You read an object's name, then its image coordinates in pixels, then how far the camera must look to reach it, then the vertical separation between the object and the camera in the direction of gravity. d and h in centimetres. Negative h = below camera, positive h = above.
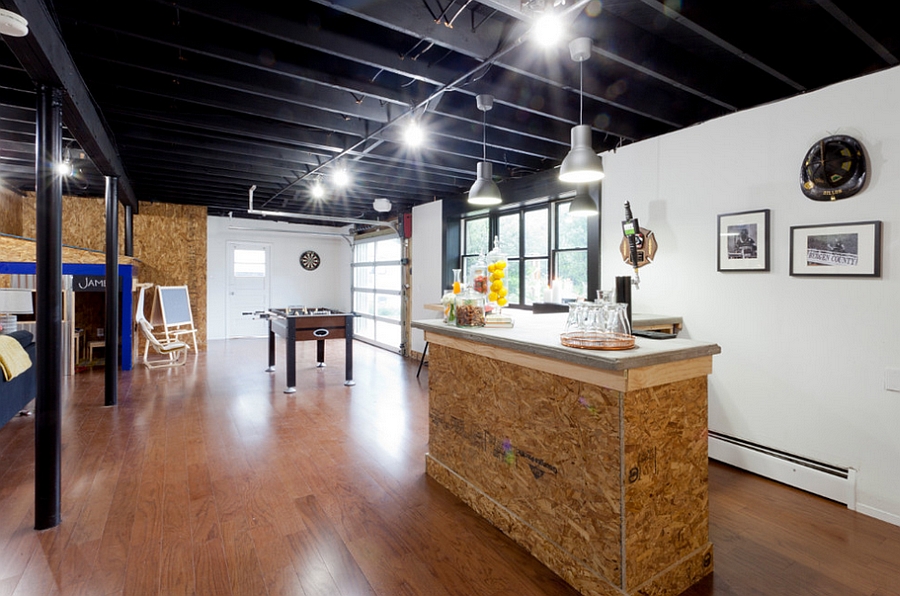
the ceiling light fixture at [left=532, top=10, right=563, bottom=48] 215 +128
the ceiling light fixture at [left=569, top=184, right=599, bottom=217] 400 +77
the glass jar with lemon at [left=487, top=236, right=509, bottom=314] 287 +4
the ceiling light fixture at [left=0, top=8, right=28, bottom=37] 182 +109
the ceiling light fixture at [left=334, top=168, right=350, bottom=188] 527 +136
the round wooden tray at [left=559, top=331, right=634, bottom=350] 184 -21
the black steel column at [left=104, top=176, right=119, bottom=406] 437 -2
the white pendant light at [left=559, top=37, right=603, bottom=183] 263 +78
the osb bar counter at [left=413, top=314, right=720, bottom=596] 173 -71
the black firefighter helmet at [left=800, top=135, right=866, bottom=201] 262 +74
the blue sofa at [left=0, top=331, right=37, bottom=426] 321 -78
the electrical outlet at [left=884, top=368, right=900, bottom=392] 253 -49
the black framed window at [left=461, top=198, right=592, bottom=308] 505 +57
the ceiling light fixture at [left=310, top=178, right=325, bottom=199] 588 +134
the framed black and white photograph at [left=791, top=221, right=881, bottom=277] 258 +26
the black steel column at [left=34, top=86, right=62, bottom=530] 235 -17
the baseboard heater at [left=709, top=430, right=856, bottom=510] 273 -115
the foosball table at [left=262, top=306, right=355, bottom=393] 514 -45
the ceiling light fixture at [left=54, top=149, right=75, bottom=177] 485 +138
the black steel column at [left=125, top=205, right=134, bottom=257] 677 +87
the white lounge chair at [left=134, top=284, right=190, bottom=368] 635 -81
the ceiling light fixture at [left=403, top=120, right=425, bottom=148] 362 +128
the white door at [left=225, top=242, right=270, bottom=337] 991 +3
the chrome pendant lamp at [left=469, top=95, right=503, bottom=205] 380 +87
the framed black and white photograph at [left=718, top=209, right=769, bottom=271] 309 +36
